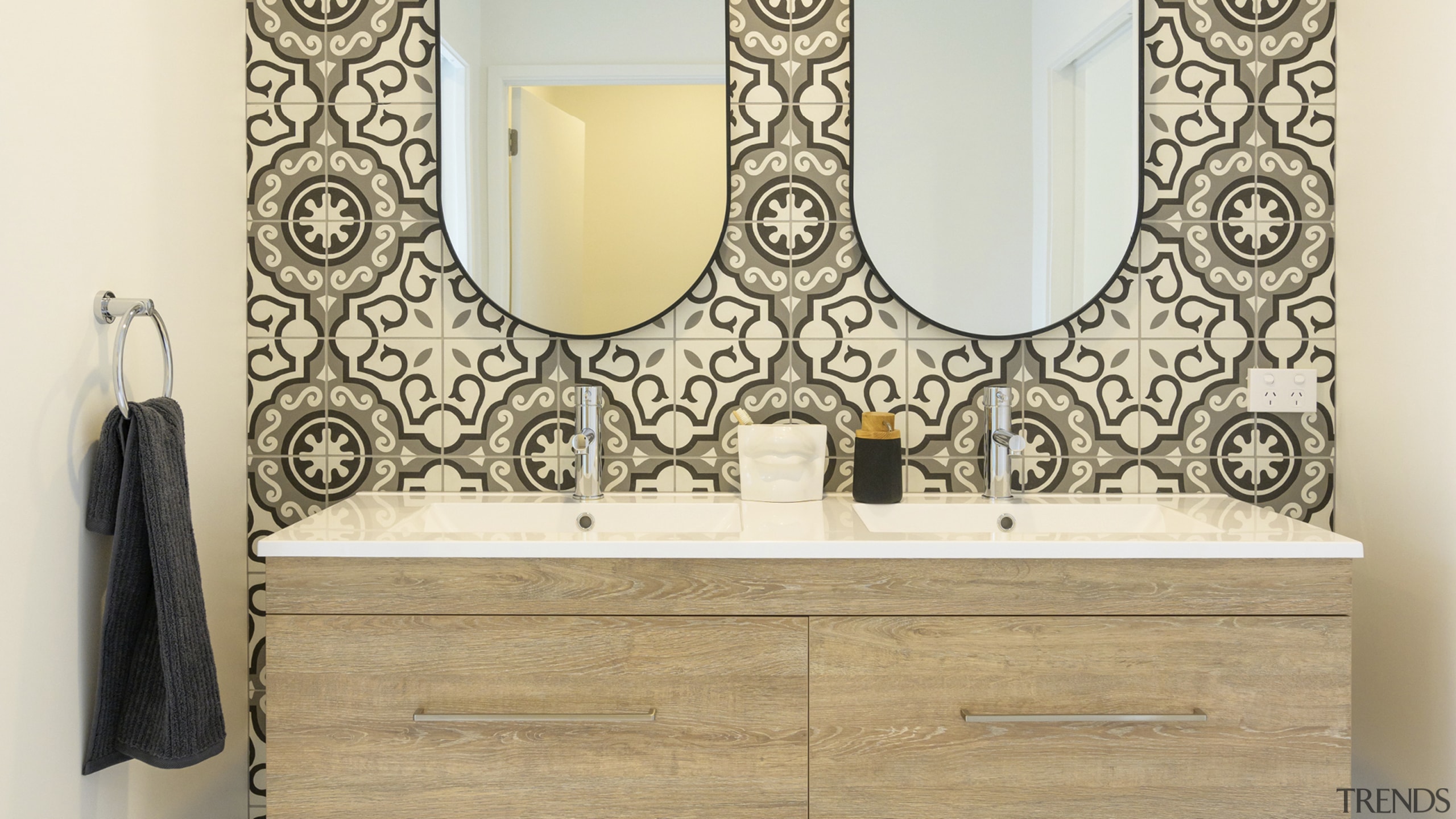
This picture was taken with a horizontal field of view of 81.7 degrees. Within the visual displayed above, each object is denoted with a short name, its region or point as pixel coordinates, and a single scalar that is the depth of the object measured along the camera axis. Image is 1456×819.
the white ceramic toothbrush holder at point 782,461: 1.47
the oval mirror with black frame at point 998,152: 1.56
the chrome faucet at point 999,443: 1.49
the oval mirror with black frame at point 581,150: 1.56
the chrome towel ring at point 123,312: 1.15
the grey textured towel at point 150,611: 1.12
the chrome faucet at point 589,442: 1.49
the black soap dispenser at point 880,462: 1.46
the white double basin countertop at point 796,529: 1.14
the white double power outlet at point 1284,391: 1.57
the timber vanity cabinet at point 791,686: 1.15
